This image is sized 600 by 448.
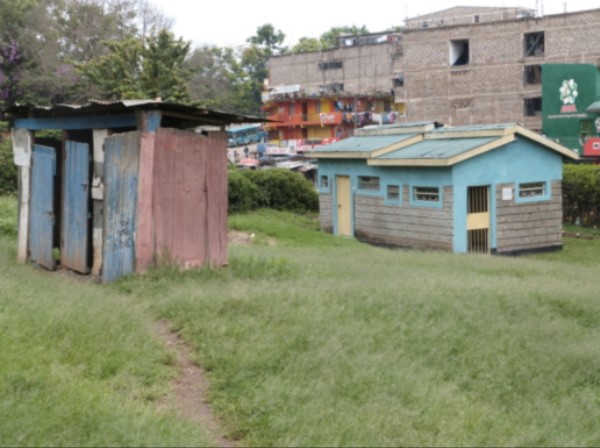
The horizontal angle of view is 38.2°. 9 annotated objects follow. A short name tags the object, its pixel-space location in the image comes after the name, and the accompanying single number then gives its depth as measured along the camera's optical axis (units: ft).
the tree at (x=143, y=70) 109.29
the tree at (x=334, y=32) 311.47
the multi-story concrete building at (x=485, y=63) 161.99
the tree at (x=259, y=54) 276.66
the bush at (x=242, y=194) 95.81
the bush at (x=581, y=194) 93.30
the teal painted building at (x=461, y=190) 74.64
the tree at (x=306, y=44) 294.76
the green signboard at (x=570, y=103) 124.77
